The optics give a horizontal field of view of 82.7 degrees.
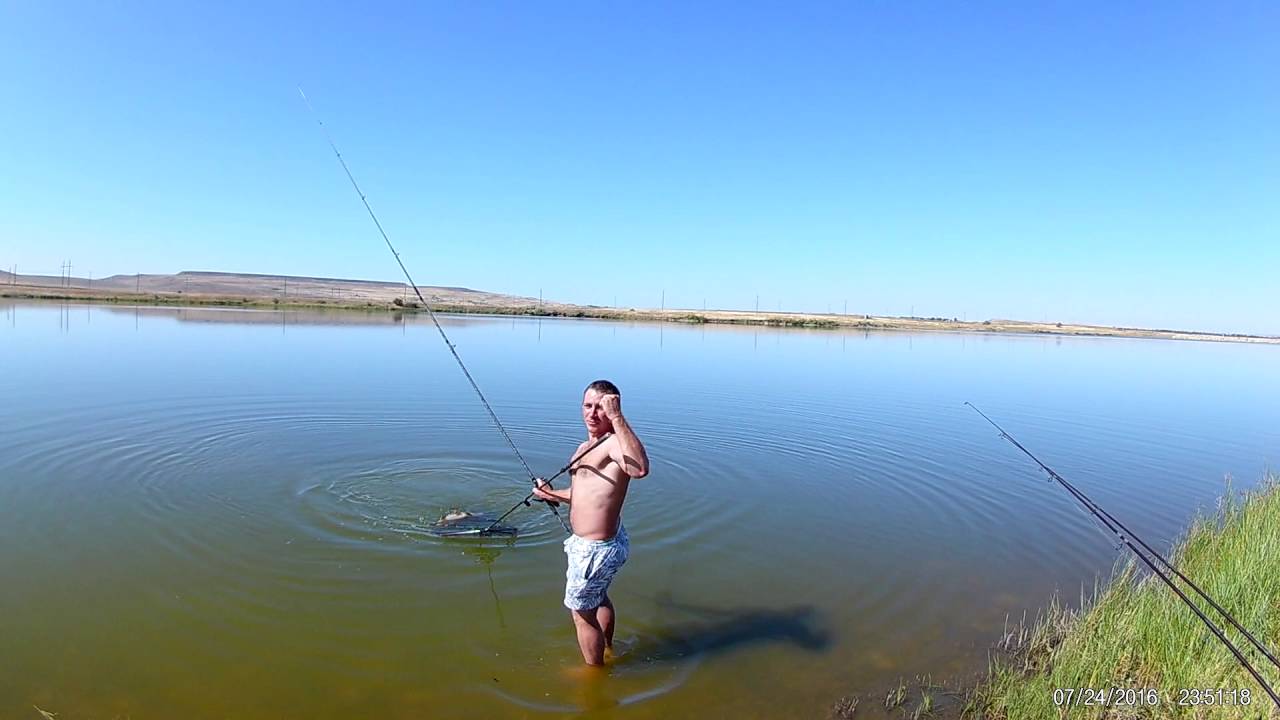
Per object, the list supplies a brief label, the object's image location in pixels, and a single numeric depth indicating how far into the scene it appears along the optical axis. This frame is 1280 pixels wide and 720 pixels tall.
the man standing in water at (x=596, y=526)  5.67
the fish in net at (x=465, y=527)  8.79
